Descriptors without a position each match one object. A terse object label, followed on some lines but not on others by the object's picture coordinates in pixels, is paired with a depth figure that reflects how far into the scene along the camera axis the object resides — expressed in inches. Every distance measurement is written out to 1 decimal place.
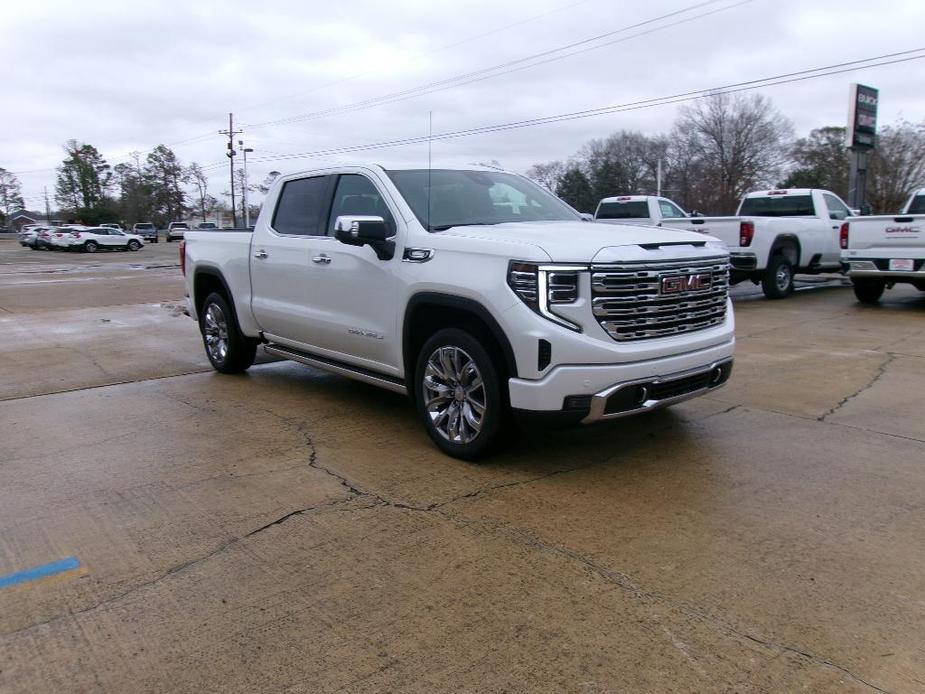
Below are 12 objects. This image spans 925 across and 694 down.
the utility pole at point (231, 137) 2812.5
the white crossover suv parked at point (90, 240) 1851.6
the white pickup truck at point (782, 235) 515.8
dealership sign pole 892.0
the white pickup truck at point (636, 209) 648.4
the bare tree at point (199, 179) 4033.0
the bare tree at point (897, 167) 1550.2
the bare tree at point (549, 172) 2714.1
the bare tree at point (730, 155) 2878.9
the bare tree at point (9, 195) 4269.9
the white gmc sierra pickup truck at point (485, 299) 162.7
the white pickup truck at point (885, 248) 437.1
